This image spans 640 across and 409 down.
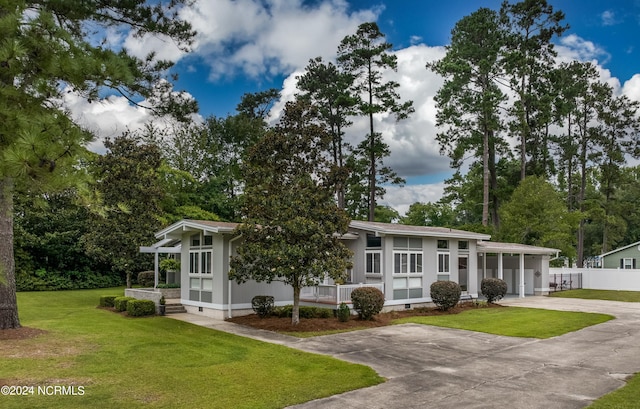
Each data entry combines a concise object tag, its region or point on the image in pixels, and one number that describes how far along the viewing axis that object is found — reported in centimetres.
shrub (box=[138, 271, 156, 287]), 2438
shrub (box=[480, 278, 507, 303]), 2130
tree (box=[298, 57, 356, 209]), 3381
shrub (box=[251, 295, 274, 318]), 1603
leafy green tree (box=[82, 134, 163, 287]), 2169
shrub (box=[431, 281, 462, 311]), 1819
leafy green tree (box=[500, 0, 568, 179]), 3425
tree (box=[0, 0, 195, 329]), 514
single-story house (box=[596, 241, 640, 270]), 3362
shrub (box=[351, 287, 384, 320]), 1551
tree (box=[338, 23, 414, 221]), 3269
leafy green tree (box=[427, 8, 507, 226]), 3278
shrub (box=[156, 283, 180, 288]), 2078
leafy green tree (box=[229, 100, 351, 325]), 1375
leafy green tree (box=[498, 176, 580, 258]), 2980
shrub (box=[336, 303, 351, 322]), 1527
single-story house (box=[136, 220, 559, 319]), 1631
